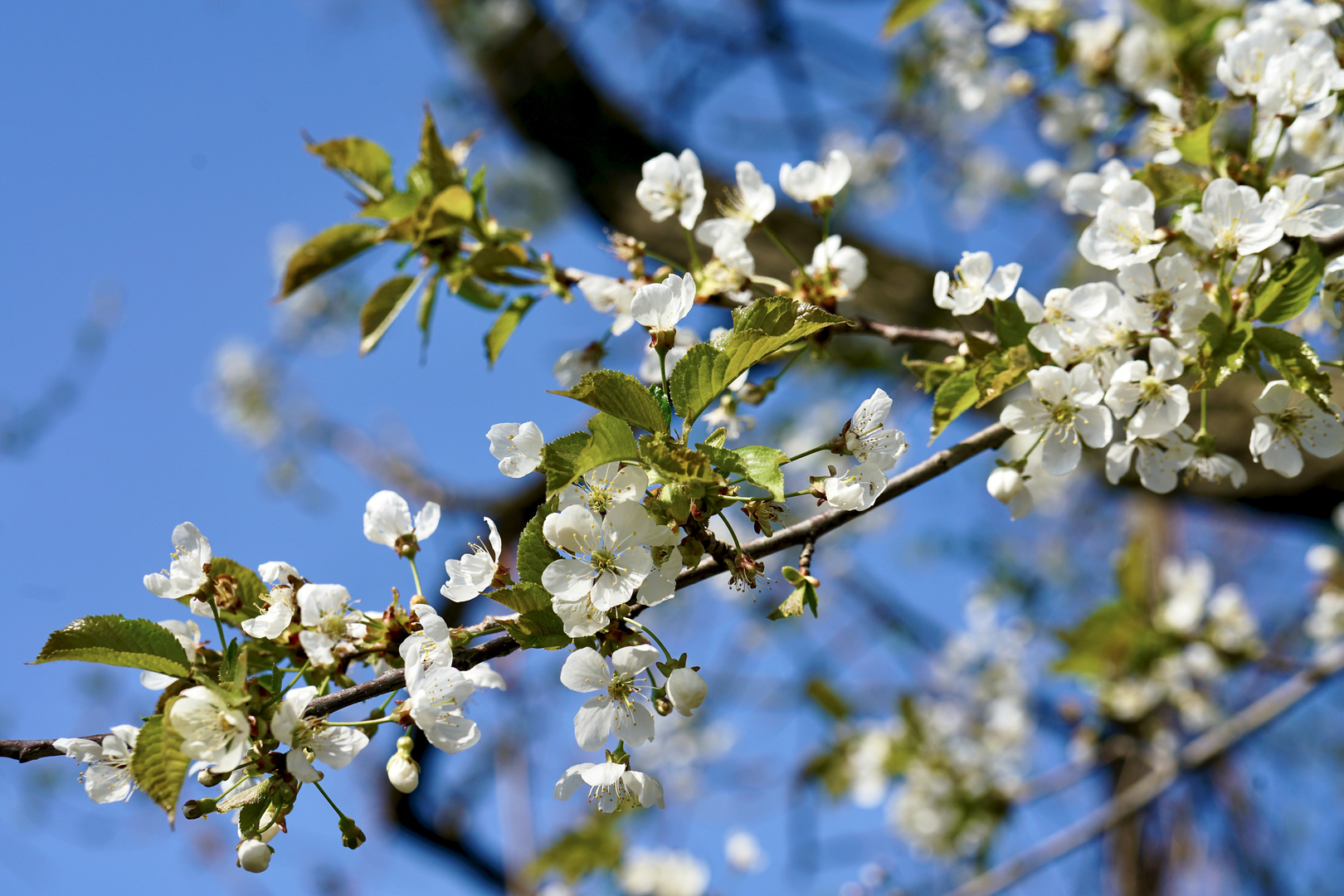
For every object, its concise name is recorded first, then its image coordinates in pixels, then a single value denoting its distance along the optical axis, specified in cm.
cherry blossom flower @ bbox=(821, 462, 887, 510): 65
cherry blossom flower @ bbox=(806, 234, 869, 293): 73
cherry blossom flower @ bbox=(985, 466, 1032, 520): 69
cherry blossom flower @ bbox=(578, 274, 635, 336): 73
